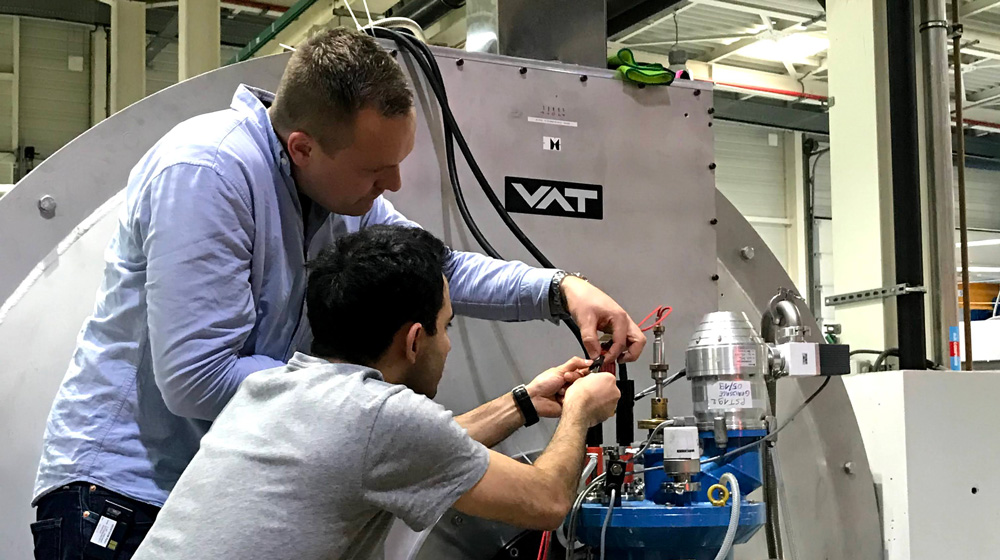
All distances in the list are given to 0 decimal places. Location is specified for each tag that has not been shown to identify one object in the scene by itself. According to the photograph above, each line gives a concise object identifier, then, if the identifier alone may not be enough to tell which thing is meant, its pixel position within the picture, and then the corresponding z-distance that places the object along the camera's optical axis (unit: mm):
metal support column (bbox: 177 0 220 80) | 3666
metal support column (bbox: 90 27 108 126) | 5422
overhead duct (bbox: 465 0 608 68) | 1929
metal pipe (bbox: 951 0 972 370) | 2541
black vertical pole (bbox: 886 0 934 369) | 2441
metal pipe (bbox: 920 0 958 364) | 2457
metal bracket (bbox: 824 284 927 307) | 2451
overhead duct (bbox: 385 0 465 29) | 2787
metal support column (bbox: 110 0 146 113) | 4562
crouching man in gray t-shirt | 1077
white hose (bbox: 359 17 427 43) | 1805
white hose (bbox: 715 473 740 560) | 1354
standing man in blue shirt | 1202
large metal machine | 1497
